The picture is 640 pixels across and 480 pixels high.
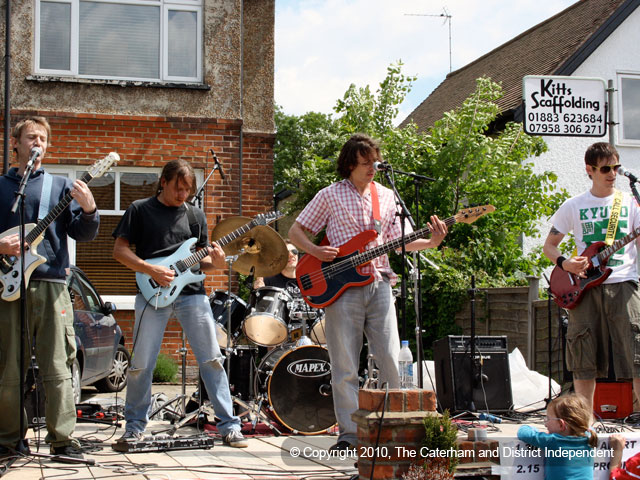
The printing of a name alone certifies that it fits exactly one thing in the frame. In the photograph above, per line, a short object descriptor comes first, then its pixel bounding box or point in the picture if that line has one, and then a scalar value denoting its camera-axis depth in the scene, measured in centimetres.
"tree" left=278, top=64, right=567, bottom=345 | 1191
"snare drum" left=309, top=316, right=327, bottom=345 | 721
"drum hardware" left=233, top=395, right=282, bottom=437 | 642
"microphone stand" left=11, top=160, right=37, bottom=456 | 444
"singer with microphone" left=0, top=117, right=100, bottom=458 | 476
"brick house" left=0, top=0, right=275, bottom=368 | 1131
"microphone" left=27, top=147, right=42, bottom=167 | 468
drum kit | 643
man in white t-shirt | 543
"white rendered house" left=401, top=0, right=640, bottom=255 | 1653
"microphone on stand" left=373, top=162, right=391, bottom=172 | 516
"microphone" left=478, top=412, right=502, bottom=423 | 686
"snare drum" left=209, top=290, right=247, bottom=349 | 726
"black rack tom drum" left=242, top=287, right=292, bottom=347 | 695
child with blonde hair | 396
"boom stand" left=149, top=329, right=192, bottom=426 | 666
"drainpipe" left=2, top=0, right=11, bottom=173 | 1061
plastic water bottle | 506
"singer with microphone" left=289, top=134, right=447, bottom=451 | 506
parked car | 832
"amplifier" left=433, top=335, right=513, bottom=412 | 736
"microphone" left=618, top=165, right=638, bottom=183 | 540
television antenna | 2634
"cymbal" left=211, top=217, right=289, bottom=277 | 642
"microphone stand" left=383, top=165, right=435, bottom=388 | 495
